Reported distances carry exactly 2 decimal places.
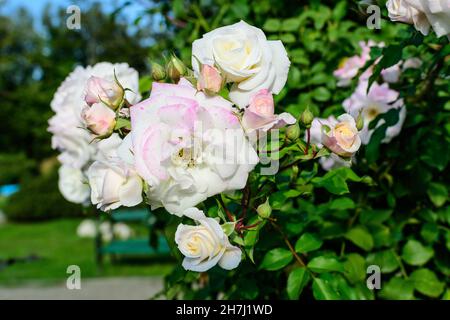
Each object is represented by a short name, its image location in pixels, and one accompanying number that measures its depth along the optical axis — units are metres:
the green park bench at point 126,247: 6.98
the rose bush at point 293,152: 0.91
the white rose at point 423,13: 0.95
